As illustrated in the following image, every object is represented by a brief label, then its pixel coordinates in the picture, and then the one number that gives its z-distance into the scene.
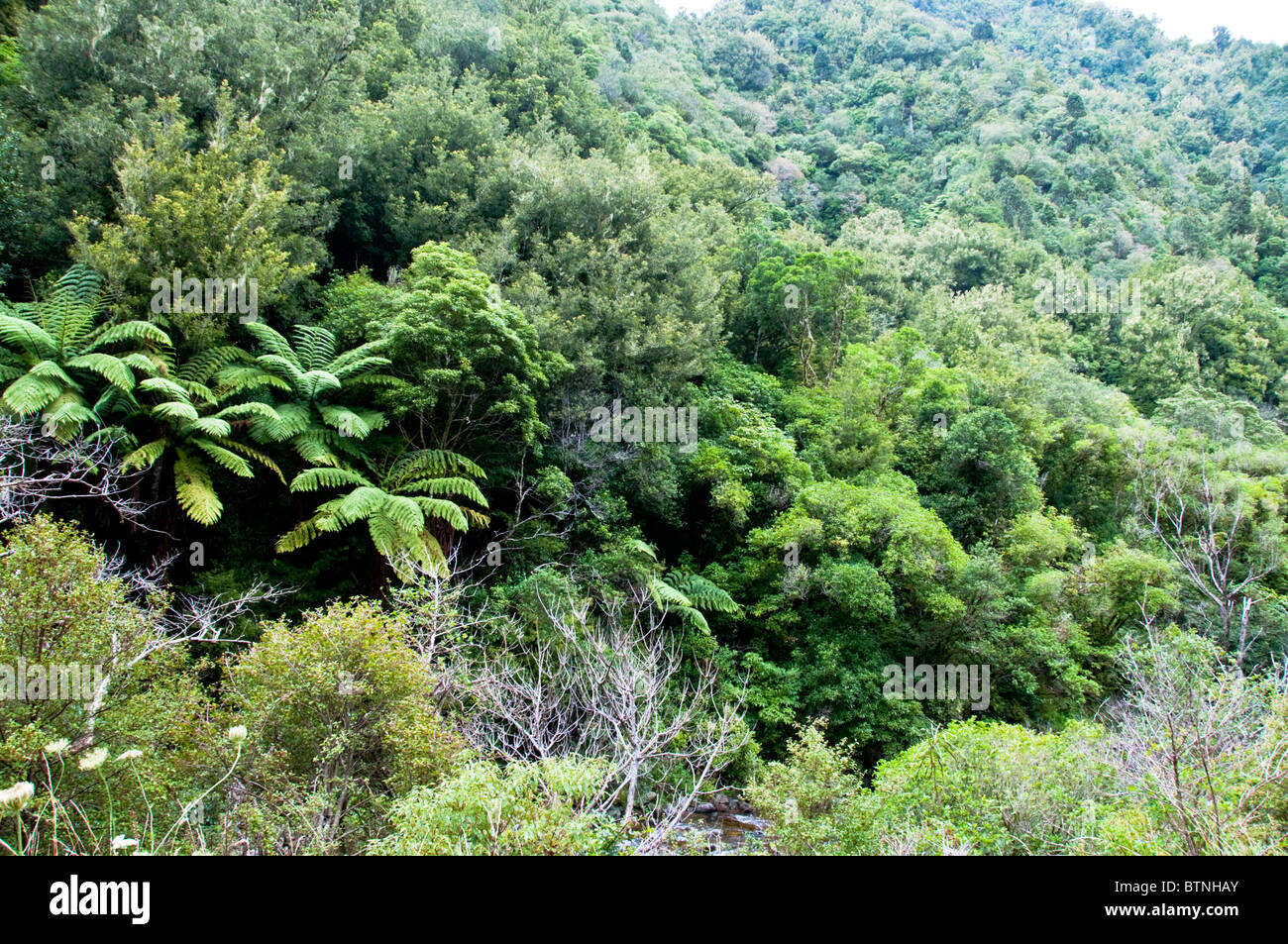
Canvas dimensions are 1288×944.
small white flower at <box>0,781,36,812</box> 4.14
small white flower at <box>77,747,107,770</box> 4.80
